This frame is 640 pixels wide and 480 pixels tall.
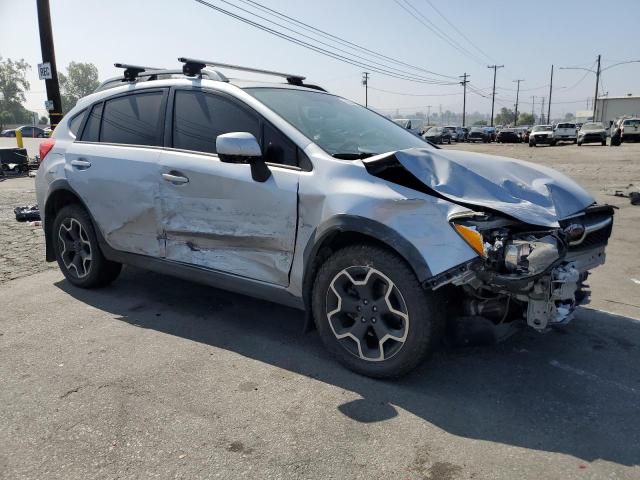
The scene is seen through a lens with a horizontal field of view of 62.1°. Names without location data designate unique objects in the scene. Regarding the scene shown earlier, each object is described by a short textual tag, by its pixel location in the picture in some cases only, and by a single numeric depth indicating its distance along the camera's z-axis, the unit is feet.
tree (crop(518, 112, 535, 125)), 426.51
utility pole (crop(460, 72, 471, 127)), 296.92
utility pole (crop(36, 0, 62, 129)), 39.17
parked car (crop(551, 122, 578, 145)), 127.13
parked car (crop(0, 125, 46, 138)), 164.17
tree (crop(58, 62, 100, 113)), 439.22
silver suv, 9.39
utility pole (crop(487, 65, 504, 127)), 307.78
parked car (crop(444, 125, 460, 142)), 173.17
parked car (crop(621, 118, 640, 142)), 118.62
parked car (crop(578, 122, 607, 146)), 111.24
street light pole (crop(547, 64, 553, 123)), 338.56
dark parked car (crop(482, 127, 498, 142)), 168.76
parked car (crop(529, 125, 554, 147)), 124.98
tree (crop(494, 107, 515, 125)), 473.22
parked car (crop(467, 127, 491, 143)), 169.17
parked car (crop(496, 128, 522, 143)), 157.07
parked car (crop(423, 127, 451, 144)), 149.85
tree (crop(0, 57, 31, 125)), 355.36
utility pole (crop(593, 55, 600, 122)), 271.49
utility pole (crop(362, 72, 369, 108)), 285.64
